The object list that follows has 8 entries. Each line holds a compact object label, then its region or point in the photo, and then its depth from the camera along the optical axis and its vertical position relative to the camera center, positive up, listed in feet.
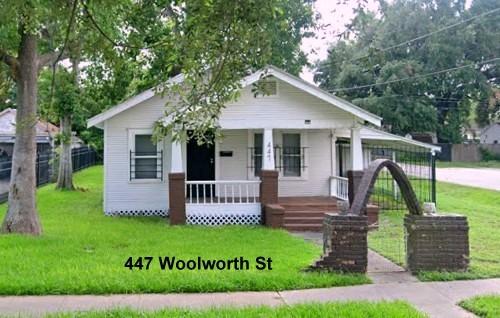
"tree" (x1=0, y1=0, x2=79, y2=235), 36.37 +1.83
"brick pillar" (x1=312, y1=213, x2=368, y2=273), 24.02 -3.87
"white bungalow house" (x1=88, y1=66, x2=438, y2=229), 48.39 +0.74
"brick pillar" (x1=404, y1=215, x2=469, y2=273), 24.53 -3.93
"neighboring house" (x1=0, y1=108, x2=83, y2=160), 91.35 +4.83
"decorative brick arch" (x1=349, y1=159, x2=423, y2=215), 24.61 -1.31
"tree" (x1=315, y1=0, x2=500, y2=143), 153.69 +27.94
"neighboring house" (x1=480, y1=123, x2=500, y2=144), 204.23 +9.89
